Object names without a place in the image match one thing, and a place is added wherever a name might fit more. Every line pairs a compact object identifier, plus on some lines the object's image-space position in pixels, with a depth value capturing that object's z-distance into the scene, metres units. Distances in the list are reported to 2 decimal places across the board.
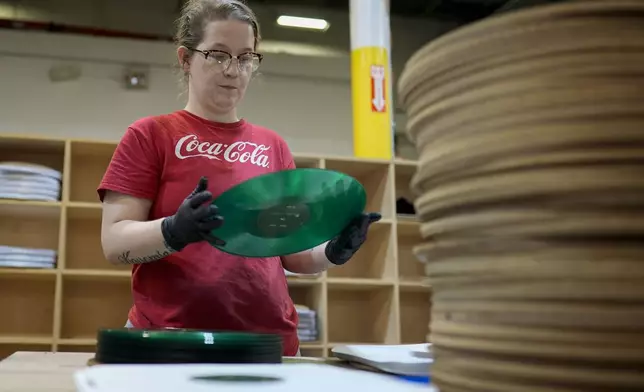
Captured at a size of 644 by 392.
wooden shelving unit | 3.15
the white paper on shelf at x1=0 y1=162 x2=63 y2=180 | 3.06
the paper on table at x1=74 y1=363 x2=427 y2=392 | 0.51
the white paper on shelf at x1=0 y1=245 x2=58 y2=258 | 3.04
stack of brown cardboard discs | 0.39
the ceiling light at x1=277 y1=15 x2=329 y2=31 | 4.64
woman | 1.19
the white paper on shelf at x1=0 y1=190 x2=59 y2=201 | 3.06
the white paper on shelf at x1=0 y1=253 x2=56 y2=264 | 3.04
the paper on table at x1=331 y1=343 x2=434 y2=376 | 0.80
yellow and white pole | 3.44
